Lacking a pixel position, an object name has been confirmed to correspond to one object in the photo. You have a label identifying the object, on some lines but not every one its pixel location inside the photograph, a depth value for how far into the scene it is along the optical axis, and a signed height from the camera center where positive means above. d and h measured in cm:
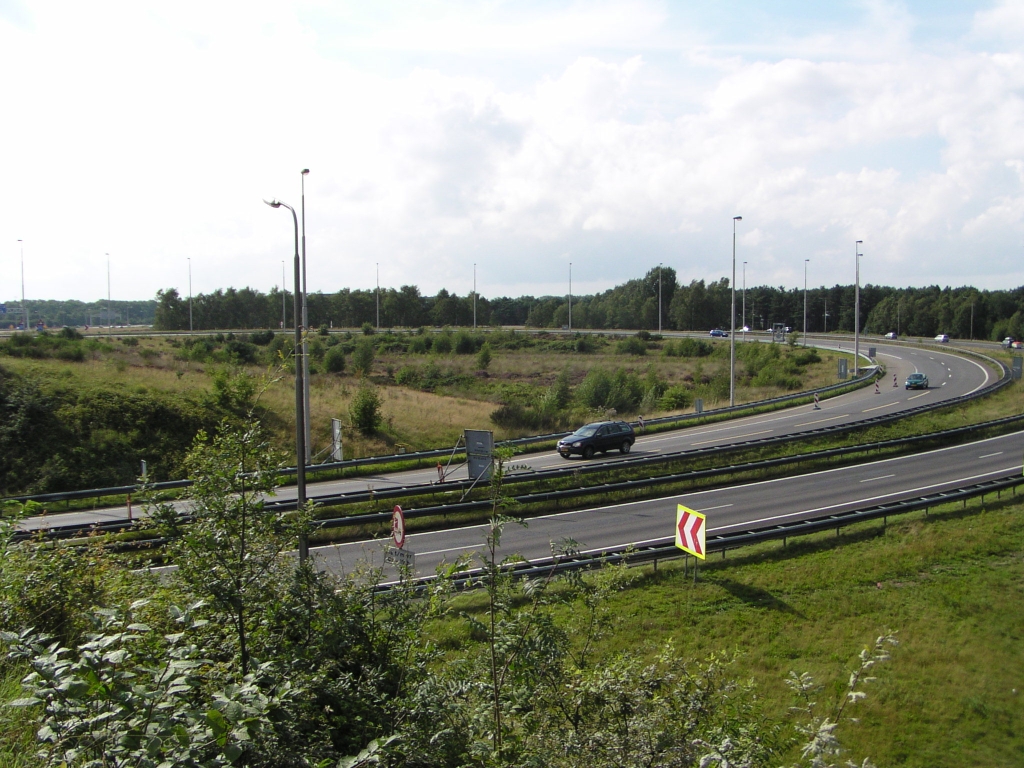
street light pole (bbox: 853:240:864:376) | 5513 +6
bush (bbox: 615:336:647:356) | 8019 -198
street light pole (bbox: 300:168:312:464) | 2407 -297
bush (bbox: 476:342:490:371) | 6556 -272
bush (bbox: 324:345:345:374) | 5428 -251
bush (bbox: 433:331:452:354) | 7528 -157
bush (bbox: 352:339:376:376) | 5525 -230
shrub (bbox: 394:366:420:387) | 5462 -374
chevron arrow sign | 1561 -441
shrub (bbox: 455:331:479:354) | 7619 -158
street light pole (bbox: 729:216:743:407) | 4189 -216
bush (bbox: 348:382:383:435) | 3469 -404
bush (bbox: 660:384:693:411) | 4794 -469
